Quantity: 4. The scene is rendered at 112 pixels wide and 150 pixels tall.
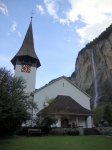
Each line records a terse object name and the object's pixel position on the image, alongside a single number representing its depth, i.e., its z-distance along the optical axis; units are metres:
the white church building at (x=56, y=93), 15.22
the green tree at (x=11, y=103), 8.67
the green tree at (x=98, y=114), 25.52
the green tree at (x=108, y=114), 21.66
